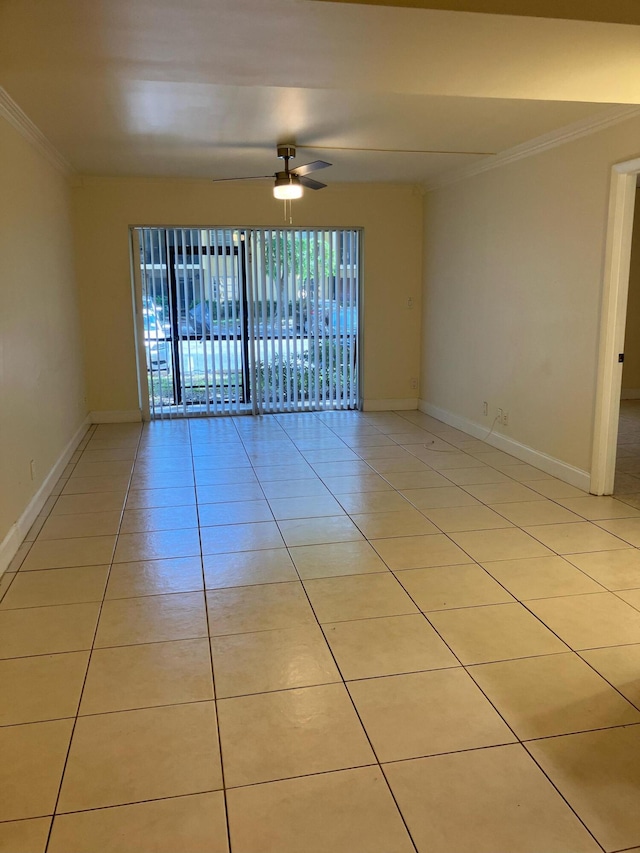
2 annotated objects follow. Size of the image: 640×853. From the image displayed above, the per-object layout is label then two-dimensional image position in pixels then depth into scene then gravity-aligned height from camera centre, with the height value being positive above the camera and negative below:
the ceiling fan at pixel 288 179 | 4.96 +1.02
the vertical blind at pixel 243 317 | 6.92 -0.07
